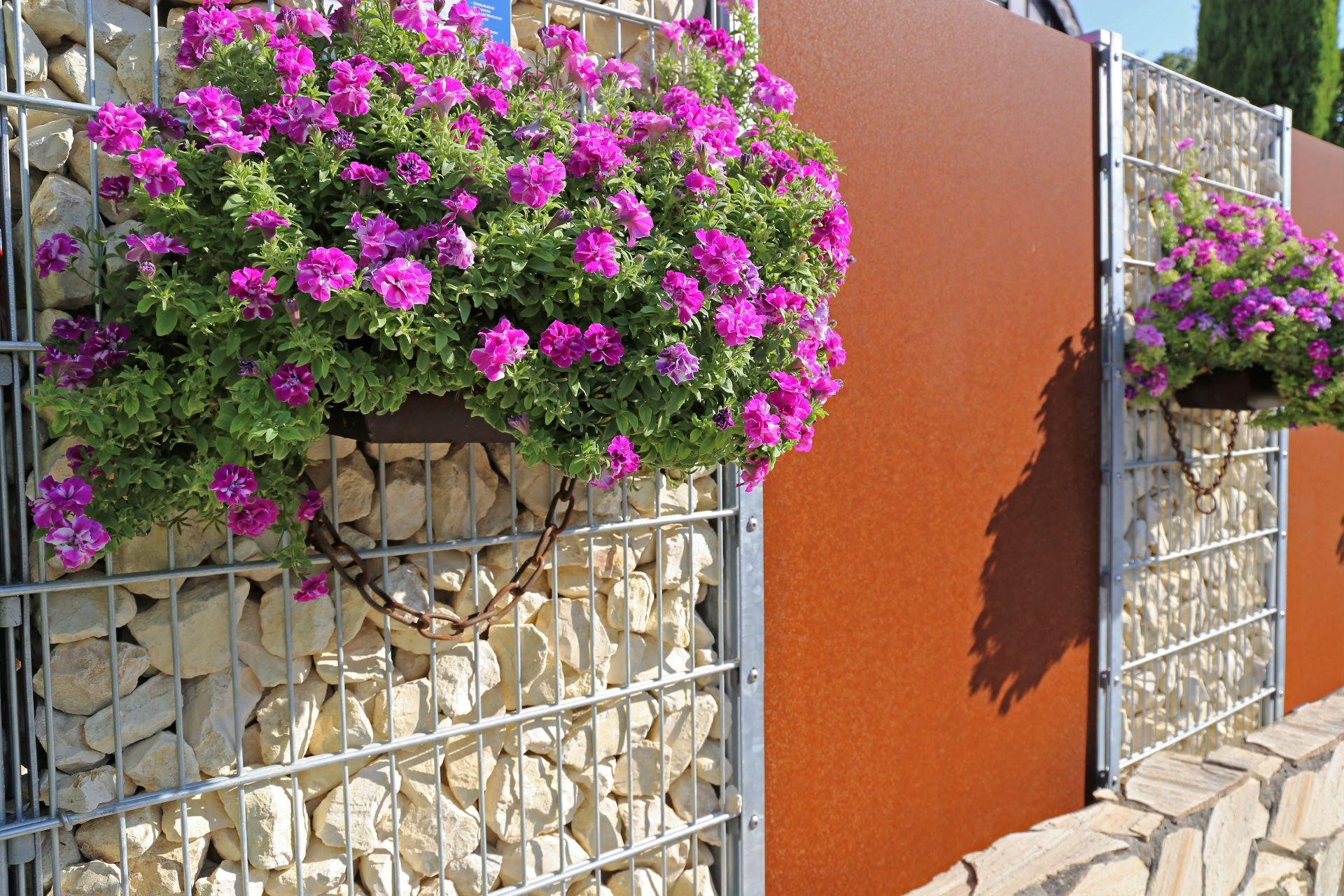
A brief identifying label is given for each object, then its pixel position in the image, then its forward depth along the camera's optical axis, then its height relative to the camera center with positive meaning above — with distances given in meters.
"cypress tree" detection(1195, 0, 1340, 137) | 8.03 +2.66
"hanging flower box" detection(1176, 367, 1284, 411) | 3.42 -0.01
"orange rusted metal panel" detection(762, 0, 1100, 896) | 2.62 -0.24
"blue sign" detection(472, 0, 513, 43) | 1.94 +0.72
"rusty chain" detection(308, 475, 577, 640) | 1.74 -0.33
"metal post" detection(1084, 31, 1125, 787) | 3.43 -0.09
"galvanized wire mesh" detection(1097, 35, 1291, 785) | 3.46 -0.49
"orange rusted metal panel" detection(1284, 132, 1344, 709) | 4.41 -0.63
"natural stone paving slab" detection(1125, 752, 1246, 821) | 3.23 -1.31
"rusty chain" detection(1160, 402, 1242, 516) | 3.65 -0.31
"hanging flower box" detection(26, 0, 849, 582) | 1.38 +0.16
